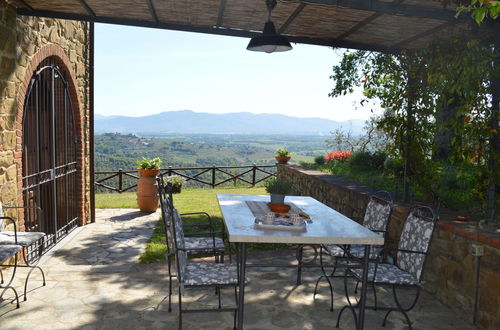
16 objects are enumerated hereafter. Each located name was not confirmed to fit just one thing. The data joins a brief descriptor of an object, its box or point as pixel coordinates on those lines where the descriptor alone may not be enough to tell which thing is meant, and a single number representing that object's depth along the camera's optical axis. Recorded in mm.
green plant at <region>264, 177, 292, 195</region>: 4359
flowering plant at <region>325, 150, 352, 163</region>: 10867
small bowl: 3887
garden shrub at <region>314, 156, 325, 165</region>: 11134
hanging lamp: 3688
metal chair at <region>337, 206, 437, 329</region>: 3082
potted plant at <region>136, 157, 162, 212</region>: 7895
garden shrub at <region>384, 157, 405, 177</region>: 7646
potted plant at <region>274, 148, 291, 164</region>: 11461
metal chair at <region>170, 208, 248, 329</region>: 2932
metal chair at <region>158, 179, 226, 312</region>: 3086
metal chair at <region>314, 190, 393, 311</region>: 3797
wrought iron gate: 5156
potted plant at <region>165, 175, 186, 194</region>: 8727
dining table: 2867
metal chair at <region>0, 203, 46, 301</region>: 3770
